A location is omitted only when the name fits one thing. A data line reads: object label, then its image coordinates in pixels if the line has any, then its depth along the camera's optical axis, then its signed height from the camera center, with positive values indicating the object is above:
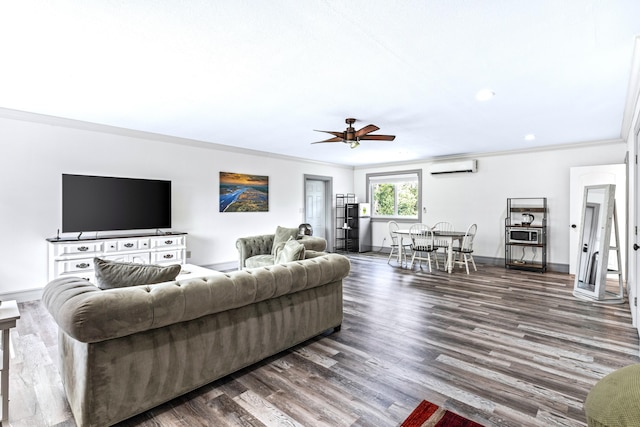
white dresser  3.91 -0.54
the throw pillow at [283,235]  5.13 -0.37
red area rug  1.80 -1.18
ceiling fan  4.10 +0.99
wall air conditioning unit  6.93 +1.01
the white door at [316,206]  7.97 +0.14
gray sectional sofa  1.68 -0.76
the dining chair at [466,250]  5.98 -0.71
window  8.09 +0.47
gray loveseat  5.03 -0.54
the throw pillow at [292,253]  3.04 -0.39
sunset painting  6.02 +0.37
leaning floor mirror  4.26 -0.47
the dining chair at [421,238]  6.12 -0.53
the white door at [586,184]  5.18 +0.39
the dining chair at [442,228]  7.05 -0.37
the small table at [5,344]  1.67 -0.71
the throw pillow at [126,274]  2.01 -0.40
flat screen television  4.21 +0.11
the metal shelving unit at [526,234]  6.04 -0.40
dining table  5.90 -0.49
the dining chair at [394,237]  7.12 -0.63
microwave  6.02 -0.42
